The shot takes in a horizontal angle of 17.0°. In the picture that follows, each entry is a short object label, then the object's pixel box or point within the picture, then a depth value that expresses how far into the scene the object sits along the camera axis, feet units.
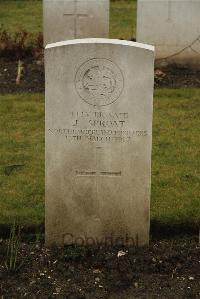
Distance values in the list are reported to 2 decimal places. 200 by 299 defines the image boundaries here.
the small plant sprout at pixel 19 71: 29.55
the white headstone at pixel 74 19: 31.17
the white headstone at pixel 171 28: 30.42
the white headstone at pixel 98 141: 14.93
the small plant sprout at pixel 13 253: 15.15
